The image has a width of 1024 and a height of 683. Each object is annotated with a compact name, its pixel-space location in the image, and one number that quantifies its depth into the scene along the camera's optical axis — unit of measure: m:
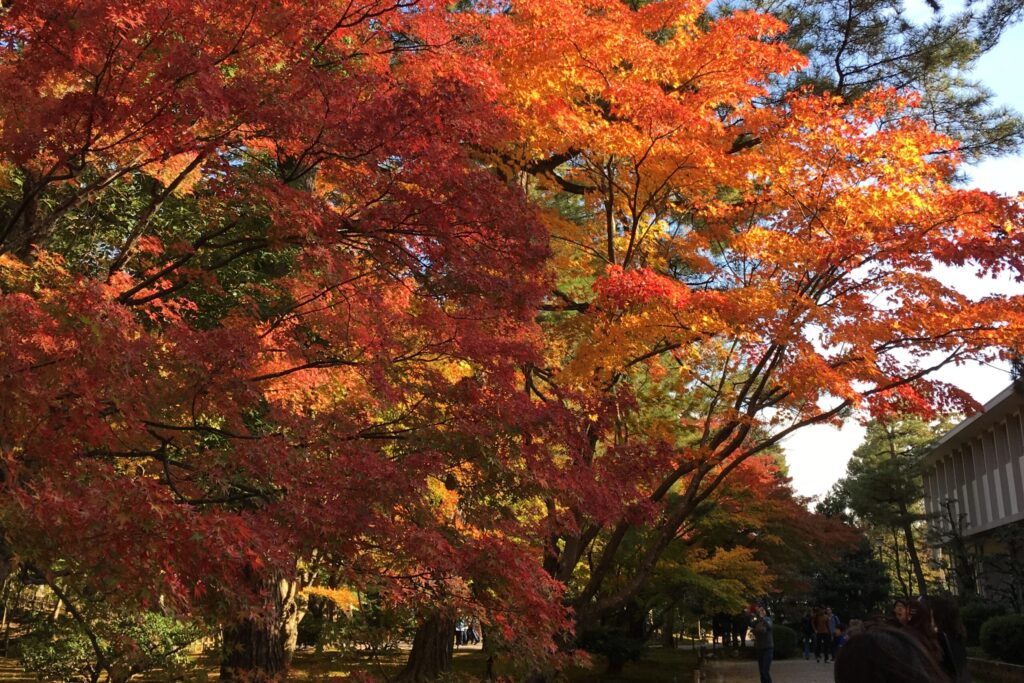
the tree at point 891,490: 37.72
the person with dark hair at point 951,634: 5.52
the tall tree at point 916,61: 14.30
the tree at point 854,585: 41.81
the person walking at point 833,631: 25.93
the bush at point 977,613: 23.36
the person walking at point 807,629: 30.67
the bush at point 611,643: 20.06
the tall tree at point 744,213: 10.69
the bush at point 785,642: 34.47
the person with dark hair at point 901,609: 5.23
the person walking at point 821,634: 27.36
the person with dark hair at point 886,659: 2.16
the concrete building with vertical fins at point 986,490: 25.91
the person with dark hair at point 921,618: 3.59
